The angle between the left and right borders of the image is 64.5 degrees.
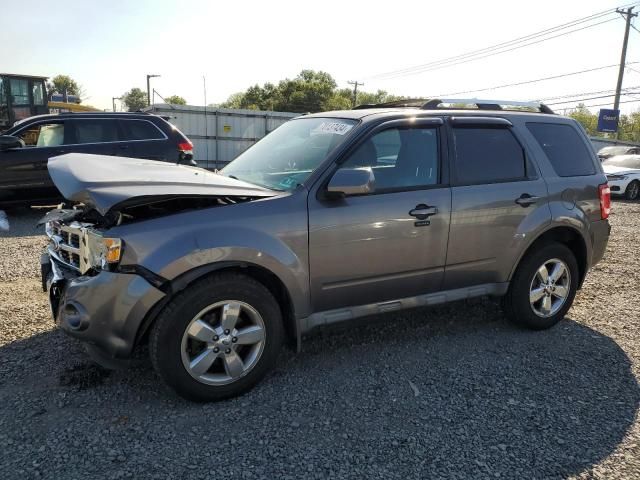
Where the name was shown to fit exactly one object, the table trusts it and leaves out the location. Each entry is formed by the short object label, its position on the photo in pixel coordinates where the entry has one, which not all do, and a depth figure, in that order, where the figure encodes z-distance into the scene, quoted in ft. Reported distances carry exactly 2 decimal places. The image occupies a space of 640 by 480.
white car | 51.39
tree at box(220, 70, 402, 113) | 209.67
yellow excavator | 56.34
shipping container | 60.03
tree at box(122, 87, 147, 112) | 364.26
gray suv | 9.57
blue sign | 110.22
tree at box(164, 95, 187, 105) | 279.81
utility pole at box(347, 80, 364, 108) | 208.95
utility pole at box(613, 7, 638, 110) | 104.53
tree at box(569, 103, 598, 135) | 206.59
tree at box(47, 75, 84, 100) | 370.86
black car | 28.07
